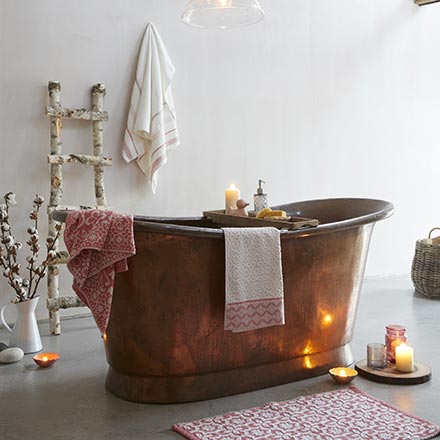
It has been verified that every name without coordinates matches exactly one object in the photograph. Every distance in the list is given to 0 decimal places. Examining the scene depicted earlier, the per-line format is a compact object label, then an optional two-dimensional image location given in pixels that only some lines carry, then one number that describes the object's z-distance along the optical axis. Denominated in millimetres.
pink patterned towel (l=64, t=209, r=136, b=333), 2533
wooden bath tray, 2918
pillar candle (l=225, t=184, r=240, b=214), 3463
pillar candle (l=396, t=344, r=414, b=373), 3004
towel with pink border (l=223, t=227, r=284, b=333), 2684
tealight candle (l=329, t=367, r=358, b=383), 2936
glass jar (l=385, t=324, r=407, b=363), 3096
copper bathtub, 2660
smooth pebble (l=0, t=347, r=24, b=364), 3346
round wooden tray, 2943
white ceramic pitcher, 3553
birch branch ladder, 3938
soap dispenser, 3449
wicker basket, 4789
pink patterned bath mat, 2398
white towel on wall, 4309
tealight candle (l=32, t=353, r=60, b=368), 3244
